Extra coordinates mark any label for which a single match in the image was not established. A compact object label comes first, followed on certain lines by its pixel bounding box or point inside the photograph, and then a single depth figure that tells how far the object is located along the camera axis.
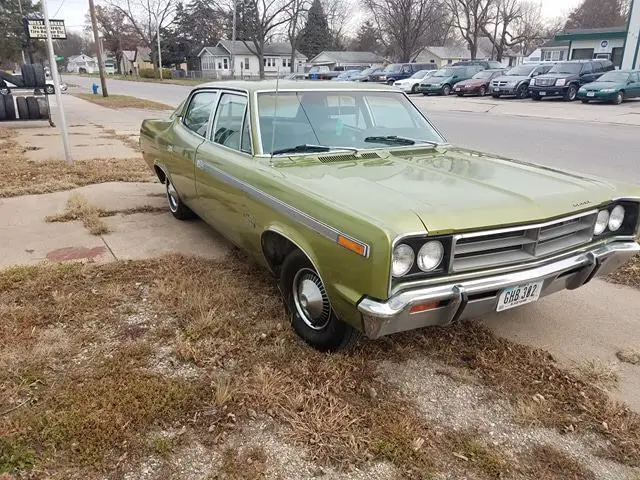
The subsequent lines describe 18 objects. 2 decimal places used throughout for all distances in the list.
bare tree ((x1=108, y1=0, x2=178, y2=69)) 66.38
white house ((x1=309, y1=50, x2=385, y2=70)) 74.31
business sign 9.29
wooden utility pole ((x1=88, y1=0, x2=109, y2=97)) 27.48
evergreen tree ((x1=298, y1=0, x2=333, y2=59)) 80.81
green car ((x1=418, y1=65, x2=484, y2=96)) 30.25
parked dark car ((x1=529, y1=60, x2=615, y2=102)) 24.23
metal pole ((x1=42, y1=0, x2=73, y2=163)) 8.18
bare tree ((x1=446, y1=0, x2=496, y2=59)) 54.84
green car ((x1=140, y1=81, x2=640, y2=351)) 2.68
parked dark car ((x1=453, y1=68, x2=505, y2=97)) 28.14
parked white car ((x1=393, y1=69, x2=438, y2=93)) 31.79
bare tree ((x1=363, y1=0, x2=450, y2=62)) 57.78
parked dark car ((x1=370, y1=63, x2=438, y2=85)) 37.00
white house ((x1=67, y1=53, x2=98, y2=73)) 126.06
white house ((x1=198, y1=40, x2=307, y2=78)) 78.88
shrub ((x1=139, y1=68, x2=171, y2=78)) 67.31
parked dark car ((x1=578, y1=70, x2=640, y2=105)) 22.02
